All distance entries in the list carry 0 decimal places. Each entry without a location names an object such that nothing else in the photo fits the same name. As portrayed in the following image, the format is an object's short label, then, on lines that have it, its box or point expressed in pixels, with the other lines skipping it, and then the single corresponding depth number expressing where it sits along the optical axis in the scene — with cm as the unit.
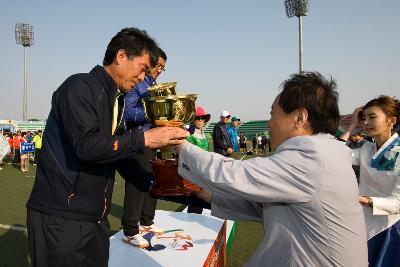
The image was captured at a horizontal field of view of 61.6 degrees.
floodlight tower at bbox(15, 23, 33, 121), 4650
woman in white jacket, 261
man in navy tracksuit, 159
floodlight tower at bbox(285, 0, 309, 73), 2541
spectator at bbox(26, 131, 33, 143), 2028
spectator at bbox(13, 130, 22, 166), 1648
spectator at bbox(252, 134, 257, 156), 2863
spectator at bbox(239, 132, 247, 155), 2698
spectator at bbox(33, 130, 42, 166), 1515
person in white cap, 779
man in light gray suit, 131
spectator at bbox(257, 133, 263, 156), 2789
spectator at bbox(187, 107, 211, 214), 531
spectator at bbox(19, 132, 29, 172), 1425
